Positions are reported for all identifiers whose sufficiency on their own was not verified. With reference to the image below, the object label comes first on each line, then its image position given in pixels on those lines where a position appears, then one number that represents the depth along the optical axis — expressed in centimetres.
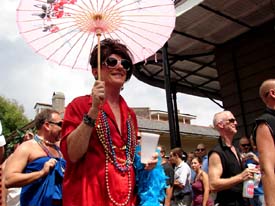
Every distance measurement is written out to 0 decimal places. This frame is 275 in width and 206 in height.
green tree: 4519
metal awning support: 850
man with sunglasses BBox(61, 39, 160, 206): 210
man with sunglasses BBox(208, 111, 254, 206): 388
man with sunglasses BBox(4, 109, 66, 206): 333
